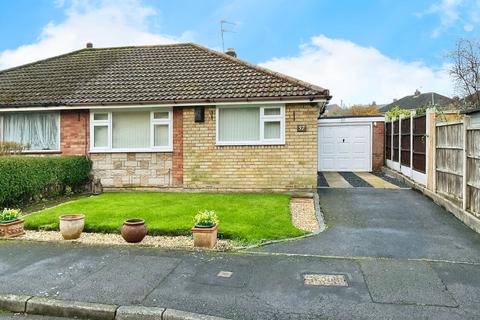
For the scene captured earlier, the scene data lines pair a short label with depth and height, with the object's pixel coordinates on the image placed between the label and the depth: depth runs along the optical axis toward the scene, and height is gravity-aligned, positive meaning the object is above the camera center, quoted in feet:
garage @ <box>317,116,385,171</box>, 63.67 +1.86
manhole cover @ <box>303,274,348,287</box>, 16.62 -5.37
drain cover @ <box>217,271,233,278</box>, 17.56 -5.34
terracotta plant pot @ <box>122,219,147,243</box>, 22.99 -4.44
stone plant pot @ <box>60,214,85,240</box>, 24.20 -4.43
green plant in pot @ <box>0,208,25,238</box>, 24.72 -4.41
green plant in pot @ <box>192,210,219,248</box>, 21.91 -4.26
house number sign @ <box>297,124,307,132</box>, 39.65 +2.64
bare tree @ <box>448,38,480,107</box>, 91.86 +19.81
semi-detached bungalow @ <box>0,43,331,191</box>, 40.01 +3.07
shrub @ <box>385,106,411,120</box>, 75.03 +8.20
